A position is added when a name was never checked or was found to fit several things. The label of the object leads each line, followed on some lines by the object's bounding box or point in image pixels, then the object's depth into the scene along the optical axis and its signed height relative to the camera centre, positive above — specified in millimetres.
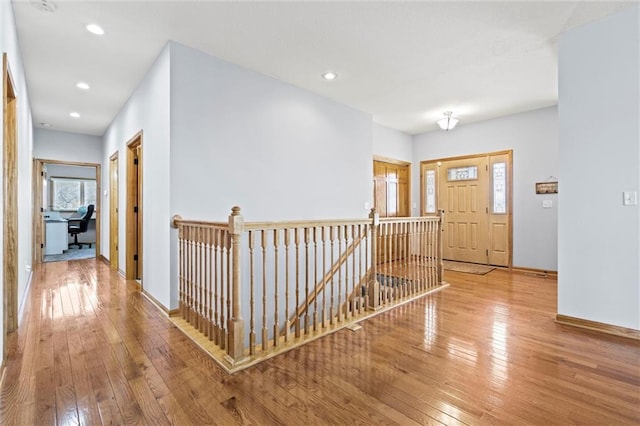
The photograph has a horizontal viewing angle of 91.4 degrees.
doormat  5121 -1014
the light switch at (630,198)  2514 +83
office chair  8148 -374
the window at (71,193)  8515 +519
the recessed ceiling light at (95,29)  2777 +1644
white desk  7021 -568
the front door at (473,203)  5461 +114
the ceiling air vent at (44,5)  2439 +1647
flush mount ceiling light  5023 +1415
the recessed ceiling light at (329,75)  3760 +1648
